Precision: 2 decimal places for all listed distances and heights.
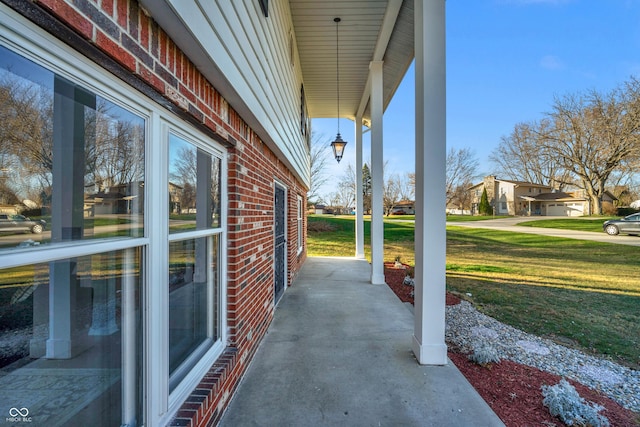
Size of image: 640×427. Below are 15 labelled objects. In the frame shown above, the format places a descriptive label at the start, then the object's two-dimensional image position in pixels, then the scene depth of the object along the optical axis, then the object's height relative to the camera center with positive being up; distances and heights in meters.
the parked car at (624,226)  16.16 -0.57
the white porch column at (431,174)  2.88 +0.43
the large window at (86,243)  0.87 -0.10
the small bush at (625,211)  27.91 +0.45
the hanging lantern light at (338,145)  7.47 +1.85
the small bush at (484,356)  2.97 -1.46
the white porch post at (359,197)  8.83 +0.58
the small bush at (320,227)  17.31 -0.68
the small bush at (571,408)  2.10 -1.45
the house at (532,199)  36.16 +2.18
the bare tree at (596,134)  21.30 +6.82
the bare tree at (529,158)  28.17 +6.59
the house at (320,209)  45.02 +1.12
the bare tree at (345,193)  37.12 +3.22
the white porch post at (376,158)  5.88 +1.18
